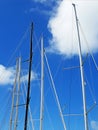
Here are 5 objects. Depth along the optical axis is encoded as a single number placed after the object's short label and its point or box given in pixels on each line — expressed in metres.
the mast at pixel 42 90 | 20.61
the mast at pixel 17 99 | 24.68
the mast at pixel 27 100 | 16.74
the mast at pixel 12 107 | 25.44
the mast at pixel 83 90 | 16.89
